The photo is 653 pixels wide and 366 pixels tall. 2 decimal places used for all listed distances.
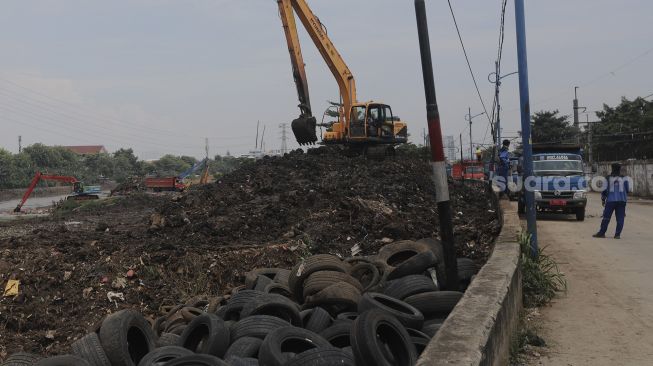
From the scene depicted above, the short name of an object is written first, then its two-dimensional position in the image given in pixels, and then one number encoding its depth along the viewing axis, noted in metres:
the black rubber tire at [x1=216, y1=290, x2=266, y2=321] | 6.30
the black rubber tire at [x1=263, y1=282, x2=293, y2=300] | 7.23
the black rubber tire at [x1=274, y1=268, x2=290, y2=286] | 8.08
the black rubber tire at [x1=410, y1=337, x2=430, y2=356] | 4.62
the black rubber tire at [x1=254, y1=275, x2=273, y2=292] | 7.59
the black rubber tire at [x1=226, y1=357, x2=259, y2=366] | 4.47
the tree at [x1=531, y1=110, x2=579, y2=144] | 64.56
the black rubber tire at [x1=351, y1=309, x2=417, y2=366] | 3.84
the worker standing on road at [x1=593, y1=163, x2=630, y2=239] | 14.07
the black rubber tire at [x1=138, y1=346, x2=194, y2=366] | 4.75
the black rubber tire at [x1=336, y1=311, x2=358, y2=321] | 5.45
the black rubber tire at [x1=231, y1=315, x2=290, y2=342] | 5.20
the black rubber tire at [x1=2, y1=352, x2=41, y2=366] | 5.56
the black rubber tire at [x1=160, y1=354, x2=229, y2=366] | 4.11
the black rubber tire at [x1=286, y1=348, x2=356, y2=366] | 3.71
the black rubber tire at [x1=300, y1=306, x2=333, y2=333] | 5.36
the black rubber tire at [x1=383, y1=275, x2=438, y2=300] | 6.02
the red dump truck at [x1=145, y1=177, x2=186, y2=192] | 44.06
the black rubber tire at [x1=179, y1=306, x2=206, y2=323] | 6.70
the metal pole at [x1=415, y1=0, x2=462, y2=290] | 5.55
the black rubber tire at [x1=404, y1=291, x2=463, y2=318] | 5.49
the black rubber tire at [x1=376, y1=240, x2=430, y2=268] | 7.95
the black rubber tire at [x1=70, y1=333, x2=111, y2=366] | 5.37
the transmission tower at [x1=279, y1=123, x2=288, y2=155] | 113.22
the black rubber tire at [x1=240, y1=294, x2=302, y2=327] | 5.74
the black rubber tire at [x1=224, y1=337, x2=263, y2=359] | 4.82
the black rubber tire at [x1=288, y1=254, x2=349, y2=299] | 6.95
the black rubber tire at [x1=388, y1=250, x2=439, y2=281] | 6.70
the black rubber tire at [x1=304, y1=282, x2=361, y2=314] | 5.91
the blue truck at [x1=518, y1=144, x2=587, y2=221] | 18.62
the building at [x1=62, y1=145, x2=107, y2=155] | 137.16
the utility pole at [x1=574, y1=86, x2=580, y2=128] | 52.14
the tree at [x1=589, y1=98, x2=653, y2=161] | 44.81
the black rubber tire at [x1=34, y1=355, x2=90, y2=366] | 4.84
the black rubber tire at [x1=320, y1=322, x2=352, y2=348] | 4.84
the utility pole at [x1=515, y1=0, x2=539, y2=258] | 9.17
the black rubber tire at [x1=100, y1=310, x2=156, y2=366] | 5.56
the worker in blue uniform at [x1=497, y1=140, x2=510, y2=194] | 18.62
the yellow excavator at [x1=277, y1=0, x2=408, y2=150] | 21.31
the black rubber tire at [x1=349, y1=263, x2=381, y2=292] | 7.19
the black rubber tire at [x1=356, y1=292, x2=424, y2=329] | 4.94
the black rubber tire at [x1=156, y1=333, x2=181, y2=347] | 5.77
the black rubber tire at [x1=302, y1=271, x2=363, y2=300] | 6.40
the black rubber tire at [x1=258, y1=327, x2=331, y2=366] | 4.28
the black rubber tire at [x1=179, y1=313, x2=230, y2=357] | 4.99
